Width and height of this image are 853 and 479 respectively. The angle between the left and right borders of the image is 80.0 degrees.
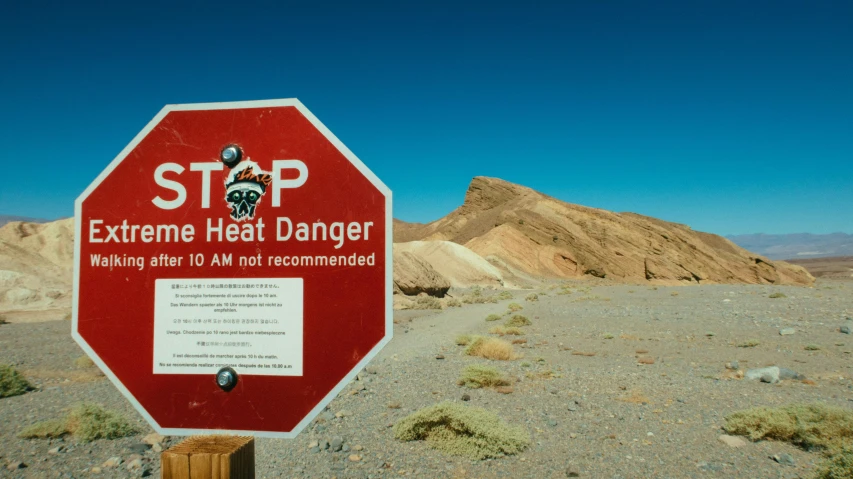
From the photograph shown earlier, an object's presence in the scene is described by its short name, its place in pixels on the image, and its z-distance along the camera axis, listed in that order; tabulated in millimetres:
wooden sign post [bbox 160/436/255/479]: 1502
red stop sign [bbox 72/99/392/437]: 1638
